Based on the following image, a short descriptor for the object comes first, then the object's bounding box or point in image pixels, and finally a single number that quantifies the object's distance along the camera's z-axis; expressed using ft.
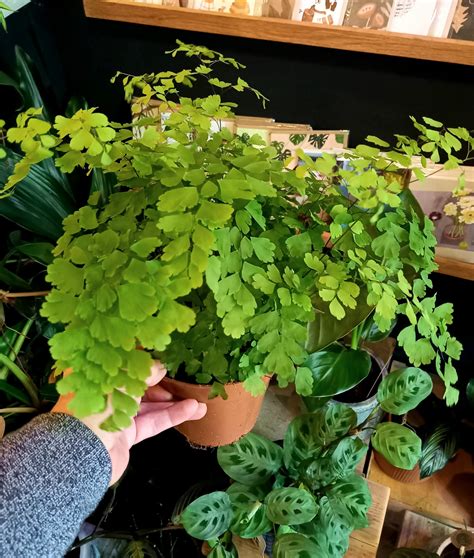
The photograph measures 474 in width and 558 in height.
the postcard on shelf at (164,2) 3.61
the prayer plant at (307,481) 2.68
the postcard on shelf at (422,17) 3.26
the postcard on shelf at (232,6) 3.51
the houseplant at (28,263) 3.04
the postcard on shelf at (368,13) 3.34
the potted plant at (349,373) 3.10
